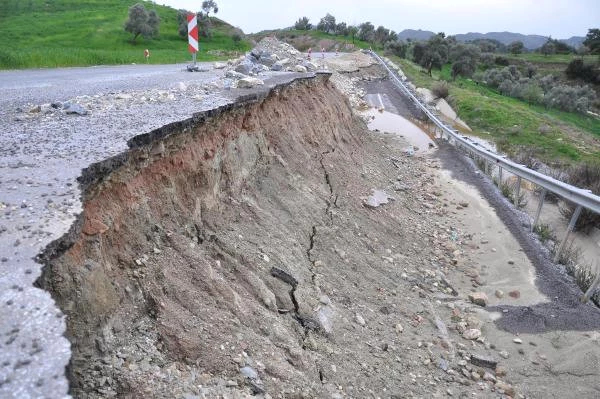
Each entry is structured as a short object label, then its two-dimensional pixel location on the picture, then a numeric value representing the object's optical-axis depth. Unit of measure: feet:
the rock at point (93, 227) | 10.48
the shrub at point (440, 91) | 87.76
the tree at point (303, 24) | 256.32
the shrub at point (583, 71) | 189.67
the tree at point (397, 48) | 177.99
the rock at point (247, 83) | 25.23
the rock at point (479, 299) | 20.70
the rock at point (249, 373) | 10.96
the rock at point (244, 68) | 32.30
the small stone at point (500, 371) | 15.98
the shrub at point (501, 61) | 214.90
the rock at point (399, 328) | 17.15
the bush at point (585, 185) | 33.76
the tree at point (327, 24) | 238.89
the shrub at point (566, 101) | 130.72
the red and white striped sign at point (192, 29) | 40.96
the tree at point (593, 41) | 234.58
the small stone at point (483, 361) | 16.35
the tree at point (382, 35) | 221.87
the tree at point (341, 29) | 231.48
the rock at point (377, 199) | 28.45
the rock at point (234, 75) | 28.72
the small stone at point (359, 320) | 16.65
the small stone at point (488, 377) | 15.58
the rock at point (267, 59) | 40.86
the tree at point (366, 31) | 219.61
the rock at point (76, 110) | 18.12
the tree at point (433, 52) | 150.30
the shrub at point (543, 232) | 27.06
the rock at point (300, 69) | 39.31
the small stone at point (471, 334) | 17.90
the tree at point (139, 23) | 122.93
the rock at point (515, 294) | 21.25
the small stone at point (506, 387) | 15.05
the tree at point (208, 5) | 177.17
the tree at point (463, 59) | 147.33
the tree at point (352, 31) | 225.97
